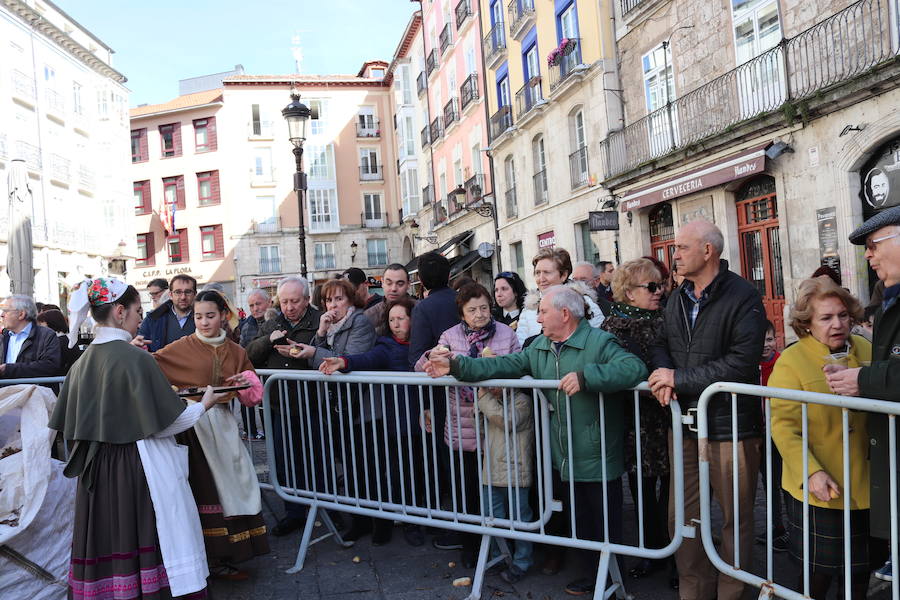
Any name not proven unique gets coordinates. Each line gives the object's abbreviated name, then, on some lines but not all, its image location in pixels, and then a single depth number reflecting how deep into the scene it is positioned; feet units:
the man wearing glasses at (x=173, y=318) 20.44
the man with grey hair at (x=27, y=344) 18.49
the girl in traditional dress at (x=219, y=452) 13.23
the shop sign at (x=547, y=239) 67.26
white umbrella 27.96
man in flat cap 7.98
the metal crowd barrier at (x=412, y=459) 11.71
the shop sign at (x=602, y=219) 54.08
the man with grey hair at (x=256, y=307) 25.52
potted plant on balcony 58.65
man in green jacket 11.10
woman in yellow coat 9.14
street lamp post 36.76
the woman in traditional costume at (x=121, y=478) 11.33
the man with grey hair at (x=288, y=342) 15.58
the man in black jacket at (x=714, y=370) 10.50
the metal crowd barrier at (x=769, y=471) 7.79
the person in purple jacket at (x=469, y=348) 13.07
